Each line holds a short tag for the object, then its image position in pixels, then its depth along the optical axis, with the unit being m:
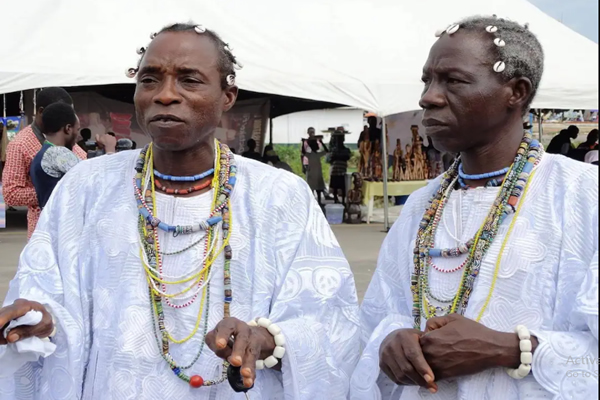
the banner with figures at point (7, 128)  11.99
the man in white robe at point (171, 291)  2.30
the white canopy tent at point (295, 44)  10.10
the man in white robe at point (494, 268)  1.96
